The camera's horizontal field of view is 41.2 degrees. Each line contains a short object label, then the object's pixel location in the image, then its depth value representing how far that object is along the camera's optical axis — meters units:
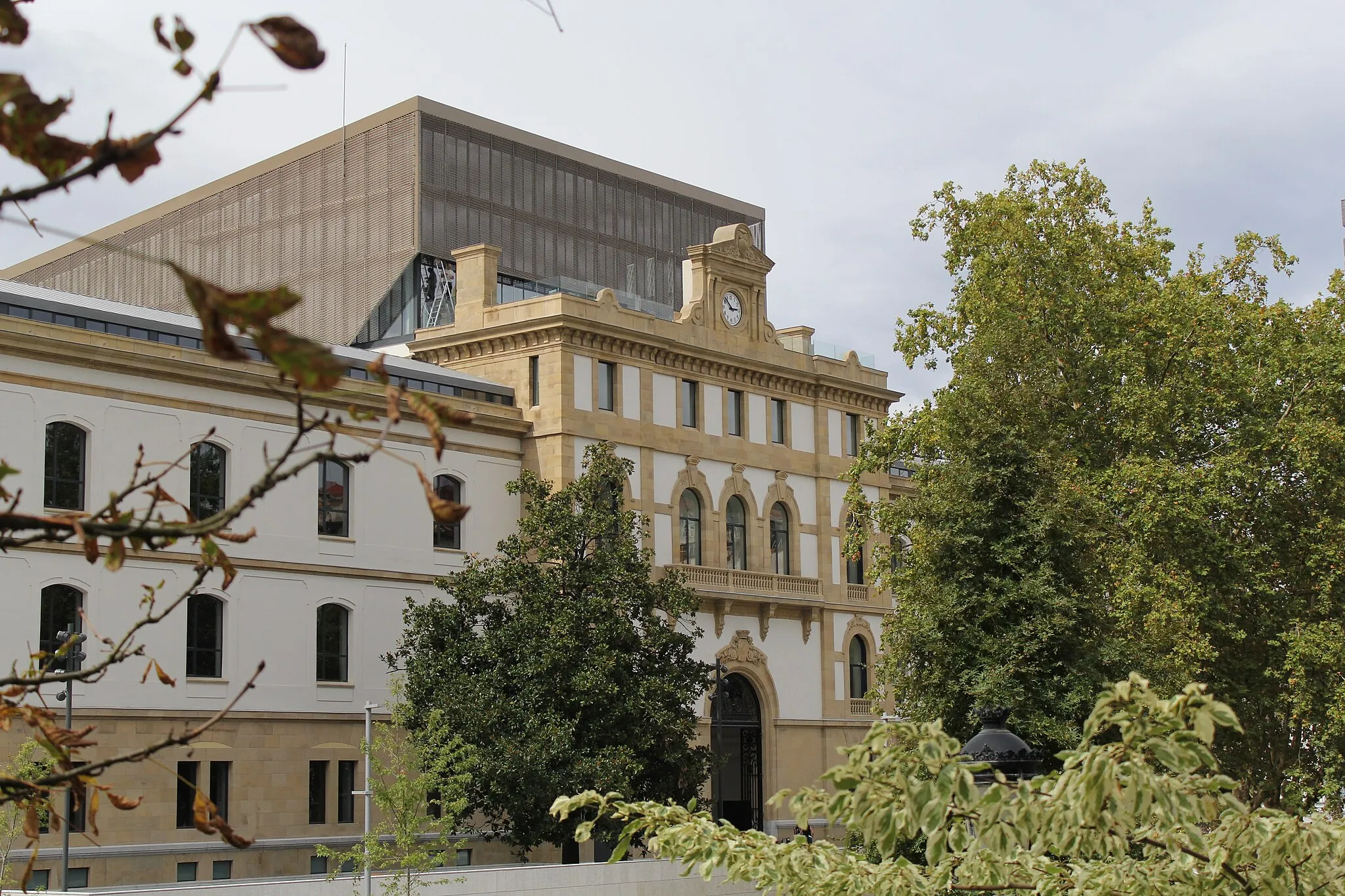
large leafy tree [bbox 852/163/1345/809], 37.72
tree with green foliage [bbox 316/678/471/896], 34.50
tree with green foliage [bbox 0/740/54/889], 30.00
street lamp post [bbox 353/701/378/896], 34.56
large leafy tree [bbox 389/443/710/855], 40.19
